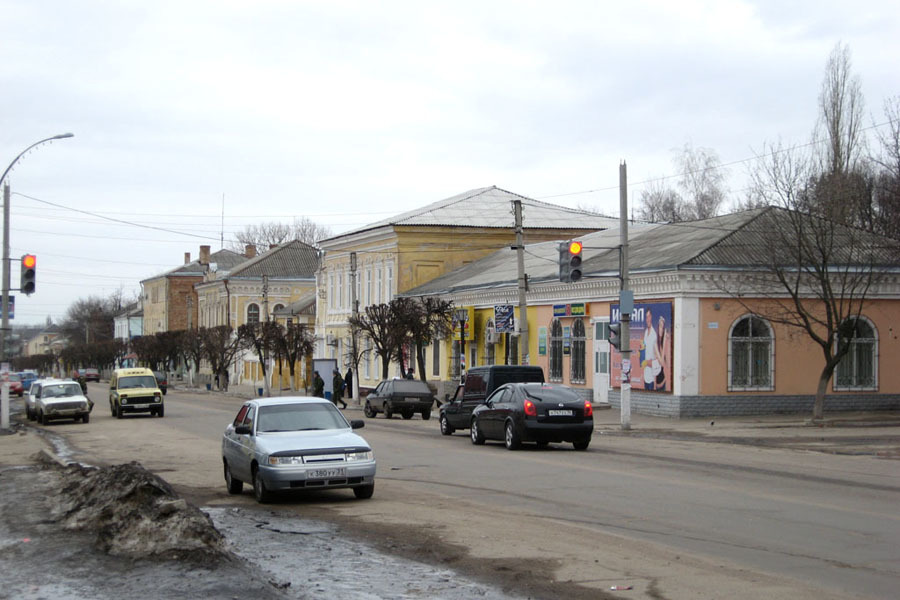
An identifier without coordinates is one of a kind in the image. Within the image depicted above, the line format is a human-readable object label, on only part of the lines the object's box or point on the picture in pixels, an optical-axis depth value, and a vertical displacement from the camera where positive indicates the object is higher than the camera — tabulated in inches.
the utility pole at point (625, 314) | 1246.9 +35.7
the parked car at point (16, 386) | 3036.2 -107.1
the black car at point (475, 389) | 1179.9 -47.0
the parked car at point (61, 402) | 1565.0 -78.1
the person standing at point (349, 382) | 2469.7 -82.5
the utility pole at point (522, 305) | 1510.8 +56.3
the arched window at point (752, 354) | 1475.1 -11.9
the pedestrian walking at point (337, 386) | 2053.4 -74.0
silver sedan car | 593.9 -56.7
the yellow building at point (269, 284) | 3964.1 +225.3
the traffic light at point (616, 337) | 1271.4 +9.8
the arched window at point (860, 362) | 1502.2 -23.3
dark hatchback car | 1662.2 -78.1
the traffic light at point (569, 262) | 1198.3 +92.5
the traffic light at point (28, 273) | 1238.9 +83.2
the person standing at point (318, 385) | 2040.8 -71.7
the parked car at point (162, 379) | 2958.7 -89.9
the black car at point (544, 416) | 938.1 -60.4
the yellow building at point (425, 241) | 2610.7 +255.7
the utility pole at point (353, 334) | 2302.2 +25.6
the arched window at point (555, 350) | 1825.8 -7.2
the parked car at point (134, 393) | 1667.1 -70.2
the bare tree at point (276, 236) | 5157.5 +523.9
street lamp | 1407.5 +23.3
